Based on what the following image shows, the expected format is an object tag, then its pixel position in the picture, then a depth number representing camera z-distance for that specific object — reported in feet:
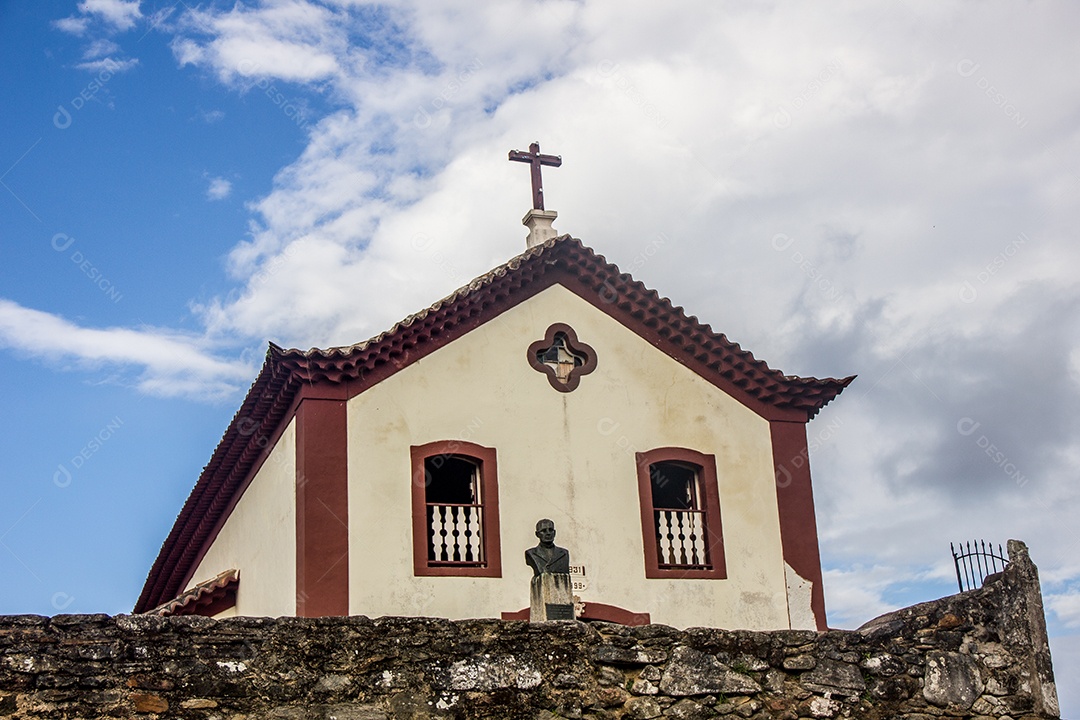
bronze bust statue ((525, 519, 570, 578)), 42.50
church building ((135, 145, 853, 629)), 49.80
